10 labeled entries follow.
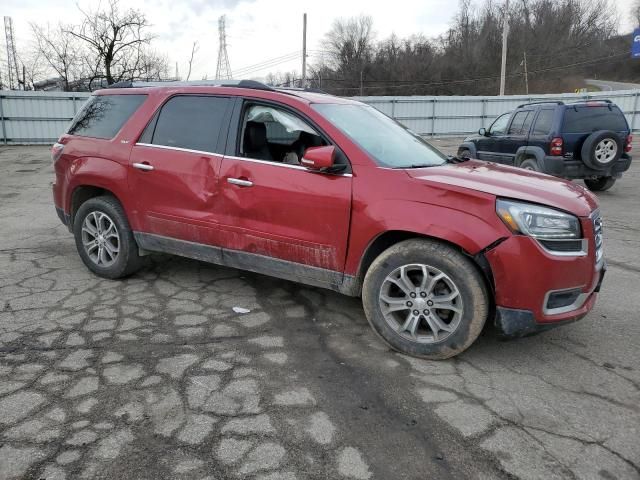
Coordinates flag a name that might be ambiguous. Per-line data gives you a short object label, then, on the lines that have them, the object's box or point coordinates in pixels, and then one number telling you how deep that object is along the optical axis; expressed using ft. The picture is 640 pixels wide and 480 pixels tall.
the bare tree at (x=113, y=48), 104.27
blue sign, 131.99
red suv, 10.25
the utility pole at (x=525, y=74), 192.75
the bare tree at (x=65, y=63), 110.73
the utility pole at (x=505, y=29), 100.55
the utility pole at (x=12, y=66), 136.32
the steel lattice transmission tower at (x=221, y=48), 173.17
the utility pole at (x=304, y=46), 133.28
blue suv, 30.22
